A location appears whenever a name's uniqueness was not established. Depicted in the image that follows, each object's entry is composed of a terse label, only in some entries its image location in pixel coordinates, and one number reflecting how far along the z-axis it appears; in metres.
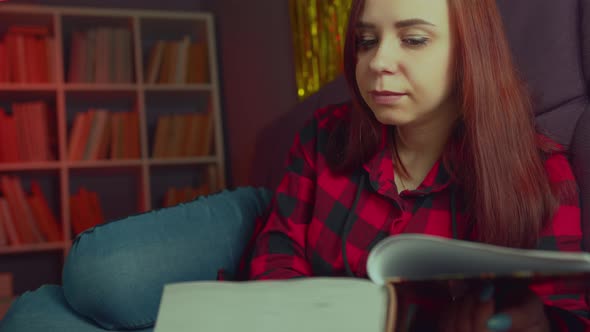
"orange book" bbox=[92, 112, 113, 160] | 2.96
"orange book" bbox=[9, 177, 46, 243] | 2.84
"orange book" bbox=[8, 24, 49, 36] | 2.89
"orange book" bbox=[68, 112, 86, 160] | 2.89
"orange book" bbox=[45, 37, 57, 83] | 2.91
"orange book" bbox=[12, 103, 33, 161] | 2.85
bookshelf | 2.86
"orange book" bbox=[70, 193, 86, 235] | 2.93
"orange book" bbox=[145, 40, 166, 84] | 3.06
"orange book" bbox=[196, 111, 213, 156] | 3.12
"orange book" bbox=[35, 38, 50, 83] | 2.91
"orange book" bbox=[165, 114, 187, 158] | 3.12
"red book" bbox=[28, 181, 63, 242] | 2.87
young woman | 0.88
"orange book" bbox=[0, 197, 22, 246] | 2.79
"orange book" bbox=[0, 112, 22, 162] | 2.81
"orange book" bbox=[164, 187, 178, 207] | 3.13
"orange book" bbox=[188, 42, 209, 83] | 3.16
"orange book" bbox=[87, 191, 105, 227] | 2.98
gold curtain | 1.97
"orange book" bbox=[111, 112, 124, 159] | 2.96
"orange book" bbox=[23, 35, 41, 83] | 2.89
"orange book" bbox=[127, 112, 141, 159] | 2.99
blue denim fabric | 1.06
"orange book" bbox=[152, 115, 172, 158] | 3.11
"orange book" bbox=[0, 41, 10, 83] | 2.84
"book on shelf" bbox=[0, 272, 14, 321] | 2.77
